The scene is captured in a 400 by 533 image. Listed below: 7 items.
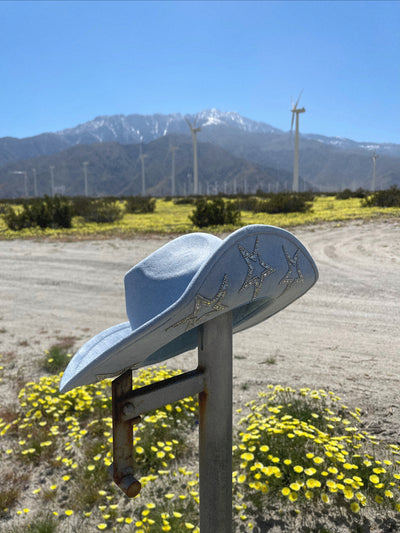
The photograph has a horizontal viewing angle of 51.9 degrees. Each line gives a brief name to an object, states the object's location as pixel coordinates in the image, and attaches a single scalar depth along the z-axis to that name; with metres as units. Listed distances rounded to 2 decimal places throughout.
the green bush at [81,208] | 20.64
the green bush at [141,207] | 25.02
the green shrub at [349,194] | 31.35
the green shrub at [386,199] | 20.23
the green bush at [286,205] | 20.22
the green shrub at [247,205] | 22.94
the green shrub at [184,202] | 32.38
